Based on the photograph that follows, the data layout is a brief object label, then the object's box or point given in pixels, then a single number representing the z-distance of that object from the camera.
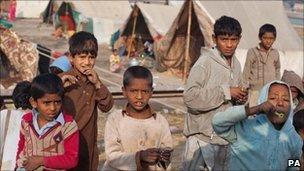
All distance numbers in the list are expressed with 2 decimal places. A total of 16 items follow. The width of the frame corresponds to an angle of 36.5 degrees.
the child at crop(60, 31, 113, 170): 3.42
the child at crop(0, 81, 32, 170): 3.30
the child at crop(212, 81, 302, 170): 2.63
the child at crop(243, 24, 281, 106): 6.43
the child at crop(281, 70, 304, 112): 4.72
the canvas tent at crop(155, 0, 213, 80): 14.85
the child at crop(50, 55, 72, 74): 4.41
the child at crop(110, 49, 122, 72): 15.54
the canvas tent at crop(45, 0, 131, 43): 24.77
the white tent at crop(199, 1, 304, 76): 14.52
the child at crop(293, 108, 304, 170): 3.45
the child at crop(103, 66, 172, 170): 2.95
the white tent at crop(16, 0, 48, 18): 37.75
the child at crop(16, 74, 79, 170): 2.94
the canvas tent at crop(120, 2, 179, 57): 17.50
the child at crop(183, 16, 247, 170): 3.60
